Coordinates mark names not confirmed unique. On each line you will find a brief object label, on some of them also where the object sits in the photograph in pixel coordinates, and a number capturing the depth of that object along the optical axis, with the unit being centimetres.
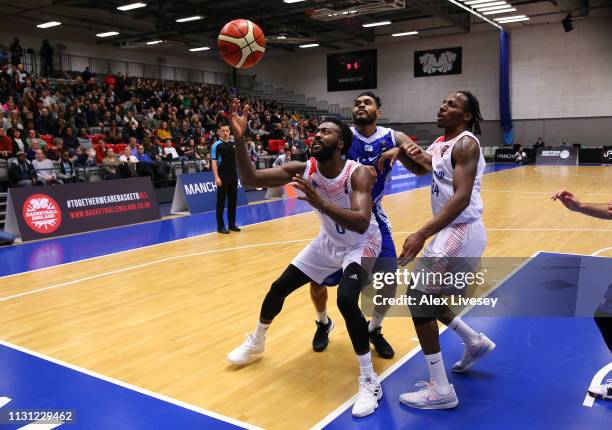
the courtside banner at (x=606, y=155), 2509
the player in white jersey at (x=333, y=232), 325
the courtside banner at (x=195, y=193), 1253
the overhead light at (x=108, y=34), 2512
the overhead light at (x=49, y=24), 2260
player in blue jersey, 407
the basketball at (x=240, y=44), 494
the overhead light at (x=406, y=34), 2866
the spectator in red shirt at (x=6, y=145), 1182
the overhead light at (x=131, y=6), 2028
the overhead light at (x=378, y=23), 2641
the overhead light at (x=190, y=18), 2351
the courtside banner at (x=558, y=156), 2538
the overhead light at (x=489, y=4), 2118
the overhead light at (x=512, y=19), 2450
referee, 965
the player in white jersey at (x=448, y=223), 306
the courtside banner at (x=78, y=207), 939
